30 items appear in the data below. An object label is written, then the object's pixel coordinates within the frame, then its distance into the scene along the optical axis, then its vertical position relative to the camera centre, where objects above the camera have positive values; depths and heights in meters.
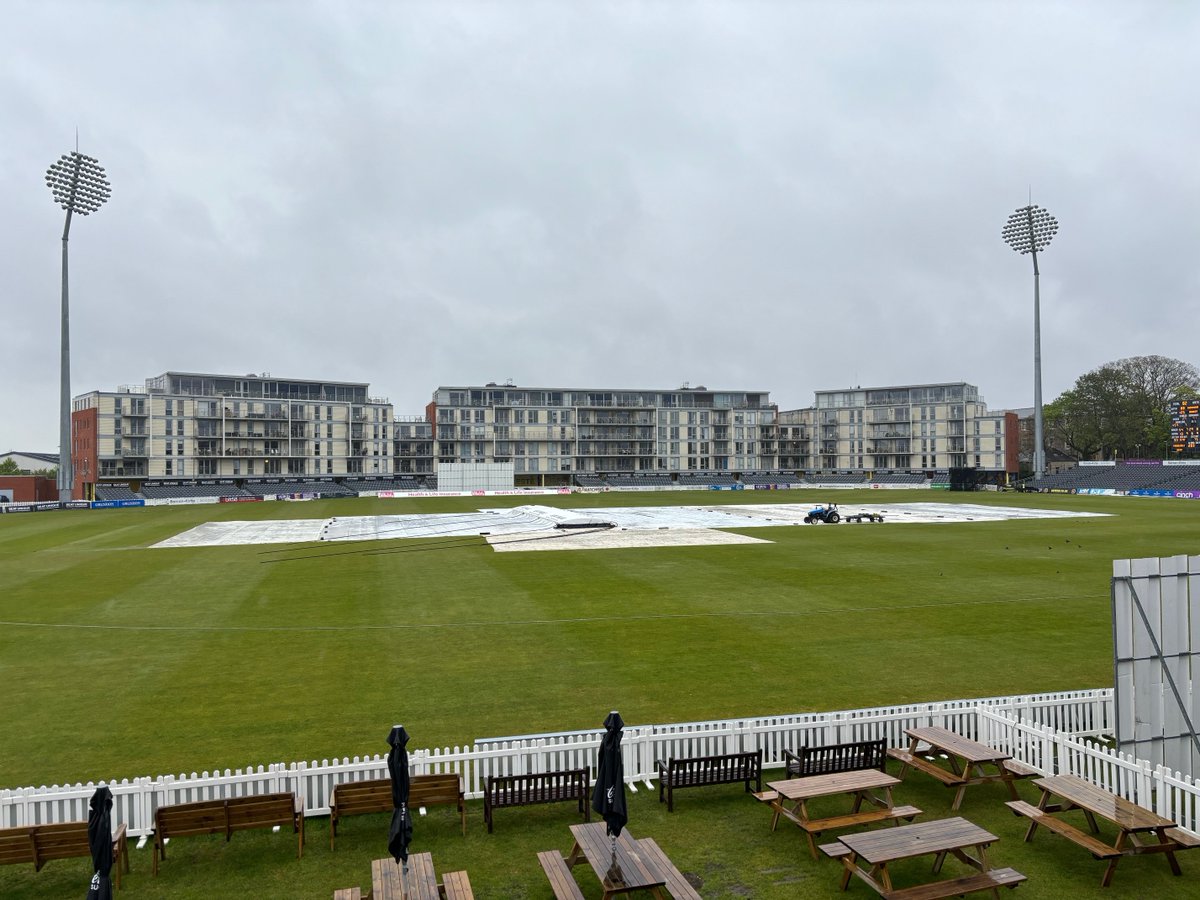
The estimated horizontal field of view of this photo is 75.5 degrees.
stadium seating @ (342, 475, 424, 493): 123.00 -3.77
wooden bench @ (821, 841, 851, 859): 9.84 -4.99
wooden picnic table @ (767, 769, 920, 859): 10.97 -5.04
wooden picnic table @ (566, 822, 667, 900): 9.20 -5.03
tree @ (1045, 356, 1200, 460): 132.38 +10.08
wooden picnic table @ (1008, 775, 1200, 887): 10.07 -4.99
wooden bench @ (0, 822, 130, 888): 10.24 -5.05
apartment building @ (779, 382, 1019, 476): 140.50 +5.32
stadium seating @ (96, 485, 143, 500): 103.88 -4.33
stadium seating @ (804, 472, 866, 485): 144.25 -3.55
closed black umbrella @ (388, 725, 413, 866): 8.98 -3.99
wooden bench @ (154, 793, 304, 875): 11.05 -5.09
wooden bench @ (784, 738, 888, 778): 12.69 -5.01
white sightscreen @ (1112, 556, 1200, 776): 12.31 -3.20
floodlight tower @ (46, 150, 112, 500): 81.62 +28.61
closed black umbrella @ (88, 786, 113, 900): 7.96 -3.98
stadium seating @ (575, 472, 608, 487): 136.74 -3.65
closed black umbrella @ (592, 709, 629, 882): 9.62 -4.08
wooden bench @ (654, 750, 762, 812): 12.68 -5.14
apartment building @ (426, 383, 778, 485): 138.38 +5.83
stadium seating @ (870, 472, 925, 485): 141.10 -3.35
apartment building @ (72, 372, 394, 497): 111.75 +4.93
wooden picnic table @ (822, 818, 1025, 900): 9.26 -4.89
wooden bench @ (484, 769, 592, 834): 12.05 -5.18
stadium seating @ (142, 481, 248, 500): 106.72 -4.20
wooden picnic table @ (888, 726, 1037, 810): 12.37 -5.08
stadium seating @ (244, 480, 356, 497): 116.38 -4.17
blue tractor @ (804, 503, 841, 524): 62.50 -4.56
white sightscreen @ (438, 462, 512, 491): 117.19 -2.42
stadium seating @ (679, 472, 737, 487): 141.98 -3.36
